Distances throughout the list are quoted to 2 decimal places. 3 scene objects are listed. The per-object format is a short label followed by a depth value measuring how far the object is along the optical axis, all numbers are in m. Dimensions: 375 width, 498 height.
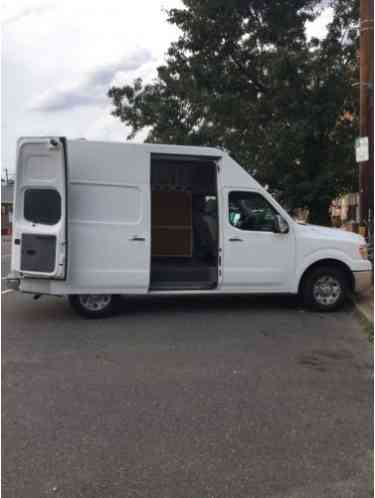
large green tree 12.79
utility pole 9.44
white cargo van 7.65
